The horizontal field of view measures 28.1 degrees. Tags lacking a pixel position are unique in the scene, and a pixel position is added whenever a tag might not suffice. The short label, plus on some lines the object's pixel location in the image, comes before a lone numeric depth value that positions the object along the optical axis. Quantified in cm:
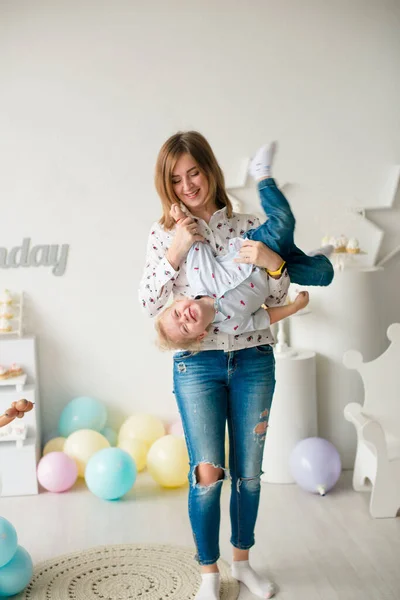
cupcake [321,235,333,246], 388
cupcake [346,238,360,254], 385
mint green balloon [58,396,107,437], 385
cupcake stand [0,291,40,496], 363
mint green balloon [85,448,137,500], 336
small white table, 363
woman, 230
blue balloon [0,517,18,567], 244
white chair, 318
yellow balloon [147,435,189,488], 351
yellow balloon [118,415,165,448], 384
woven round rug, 258
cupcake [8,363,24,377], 370
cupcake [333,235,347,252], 384
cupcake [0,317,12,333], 380
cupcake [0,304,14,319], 381
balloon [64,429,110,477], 364
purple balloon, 341
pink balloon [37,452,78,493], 352
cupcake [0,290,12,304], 384
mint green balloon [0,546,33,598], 253
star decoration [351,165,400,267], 401
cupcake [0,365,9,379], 364
